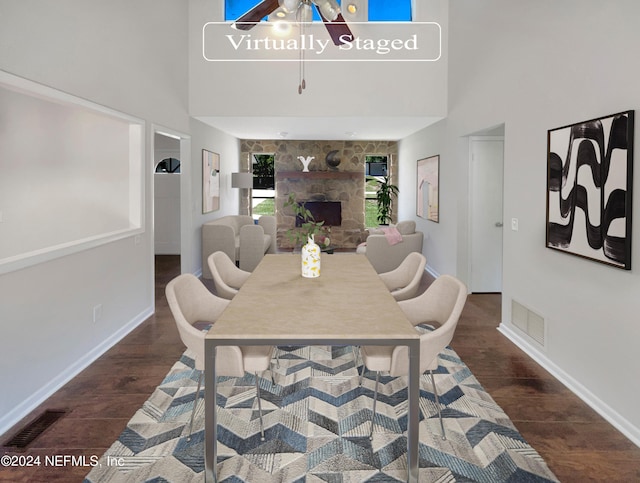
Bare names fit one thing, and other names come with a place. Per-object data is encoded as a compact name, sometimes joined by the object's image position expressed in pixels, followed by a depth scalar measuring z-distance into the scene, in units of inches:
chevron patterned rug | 76.4
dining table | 67.7
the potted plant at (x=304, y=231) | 110.0
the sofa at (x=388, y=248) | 235.9
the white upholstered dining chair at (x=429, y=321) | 80.7
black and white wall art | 90.3
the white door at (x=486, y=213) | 201.5
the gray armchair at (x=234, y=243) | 242.8
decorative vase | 110.4
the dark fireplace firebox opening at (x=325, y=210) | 362.0
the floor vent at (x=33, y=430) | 85.3
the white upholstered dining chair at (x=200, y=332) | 79.8
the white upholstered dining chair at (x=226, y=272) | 124.7
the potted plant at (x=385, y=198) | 350.6
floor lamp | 309.9
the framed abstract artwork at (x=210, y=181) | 249.1
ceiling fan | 115.8
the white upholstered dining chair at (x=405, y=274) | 128.5
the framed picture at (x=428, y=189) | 239.6
